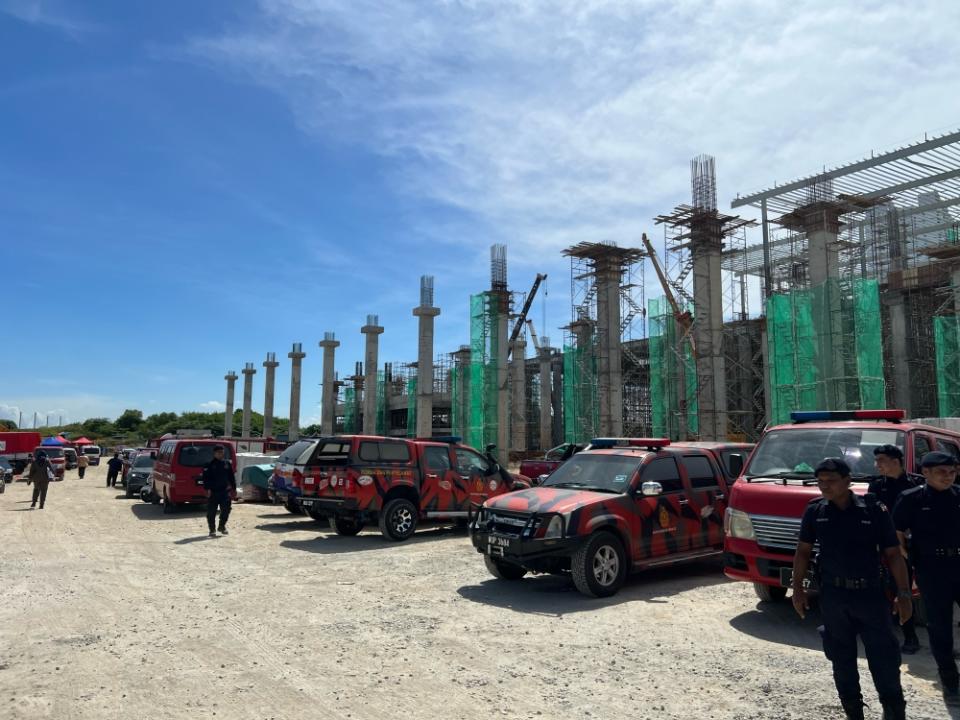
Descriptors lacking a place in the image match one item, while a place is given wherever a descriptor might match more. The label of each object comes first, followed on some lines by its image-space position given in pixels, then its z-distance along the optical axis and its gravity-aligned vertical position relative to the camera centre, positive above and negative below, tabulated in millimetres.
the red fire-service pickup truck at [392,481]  12320 -894
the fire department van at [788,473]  6633 -396
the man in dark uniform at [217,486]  13578 -1064
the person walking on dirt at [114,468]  28914 -1542
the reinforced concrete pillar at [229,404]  85188 +3492
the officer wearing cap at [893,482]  5980 -415
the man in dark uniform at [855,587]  4055 -904
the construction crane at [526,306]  58656 +12216
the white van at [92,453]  54406 -1776
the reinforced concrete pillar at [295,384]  66688 +4716
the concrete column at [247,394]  82812 +4479
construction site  30283 +5673
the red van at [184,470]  17078 -950
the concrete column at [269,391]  74125 +4468
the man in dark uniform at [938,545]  4801 -772
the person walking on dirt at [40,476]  19234 -1258
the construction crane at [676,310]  38422 +7370
